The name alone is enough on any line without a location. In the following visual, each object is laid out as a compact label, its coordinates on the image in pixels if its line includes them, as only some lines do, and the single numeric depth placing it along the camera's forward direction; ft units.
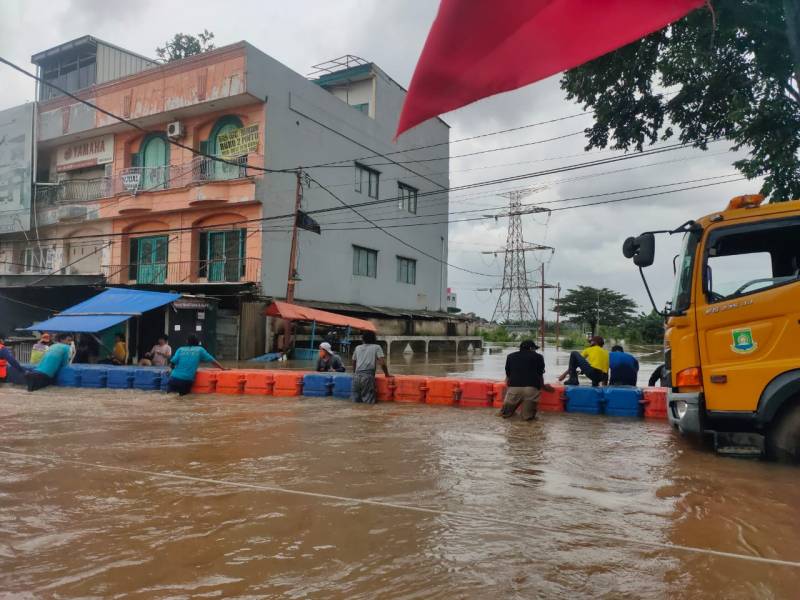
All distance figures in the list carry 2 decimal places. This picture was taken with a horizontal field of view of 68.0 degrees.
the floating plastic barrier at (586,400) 33.58
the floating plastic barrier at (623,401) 32.76
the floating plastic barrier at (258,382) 42.29
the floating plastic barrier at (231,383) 42.70
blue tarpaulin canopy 56.39
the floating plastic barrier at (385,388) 38.45
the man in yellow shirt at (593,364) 37.09
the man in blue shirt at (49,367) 44.37
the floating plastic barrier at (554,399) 34.35
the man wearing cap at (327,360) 47.09
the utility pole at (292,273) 74.02
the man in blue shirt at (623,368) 36.88
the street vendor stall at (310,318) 67.97
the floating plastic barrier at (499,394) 35.70
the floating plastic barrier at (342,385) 39.88
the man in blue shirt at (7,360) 44.70
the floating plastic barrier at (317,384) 40.57
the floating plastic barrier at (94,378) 45.91
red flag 5.43
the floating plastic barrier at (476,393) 36.19
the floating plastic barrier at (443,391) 37.04
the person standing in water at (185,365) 40.93
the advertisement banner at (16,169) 93.81
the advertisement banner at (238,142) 79.87
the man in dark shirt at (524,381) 31.50
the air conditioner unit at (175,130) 82.89
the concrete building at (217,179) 78.84
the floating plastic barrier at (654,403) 31.99
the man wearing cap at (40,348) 50.88
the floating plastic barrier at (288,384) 41.39
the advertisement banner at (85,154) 91.66
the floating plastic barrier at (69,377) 46.42
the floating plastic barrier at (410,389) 37.88
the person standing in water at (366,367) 37.01
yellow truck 19.63
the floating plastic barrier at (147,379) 44.14
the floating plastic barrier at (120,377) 45.01
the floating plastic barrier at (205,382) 43.09
